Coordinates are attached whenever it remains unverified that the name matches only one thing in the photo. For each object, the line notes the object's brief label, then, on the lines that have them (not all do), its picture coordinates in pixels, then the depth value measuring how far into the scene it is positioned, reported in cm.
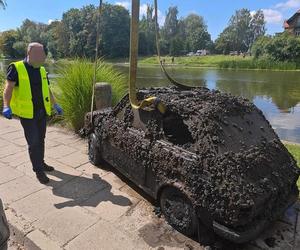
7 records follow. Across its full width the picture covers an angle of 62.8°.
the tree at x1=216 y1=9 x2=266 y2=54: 6774
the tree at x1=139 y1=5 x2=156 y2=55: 5855
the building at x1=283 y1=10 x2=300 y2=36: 5444
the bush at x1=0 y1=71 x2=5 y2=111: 763
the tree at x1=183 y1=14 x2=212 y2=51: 6950
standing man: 345
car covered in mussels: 243
